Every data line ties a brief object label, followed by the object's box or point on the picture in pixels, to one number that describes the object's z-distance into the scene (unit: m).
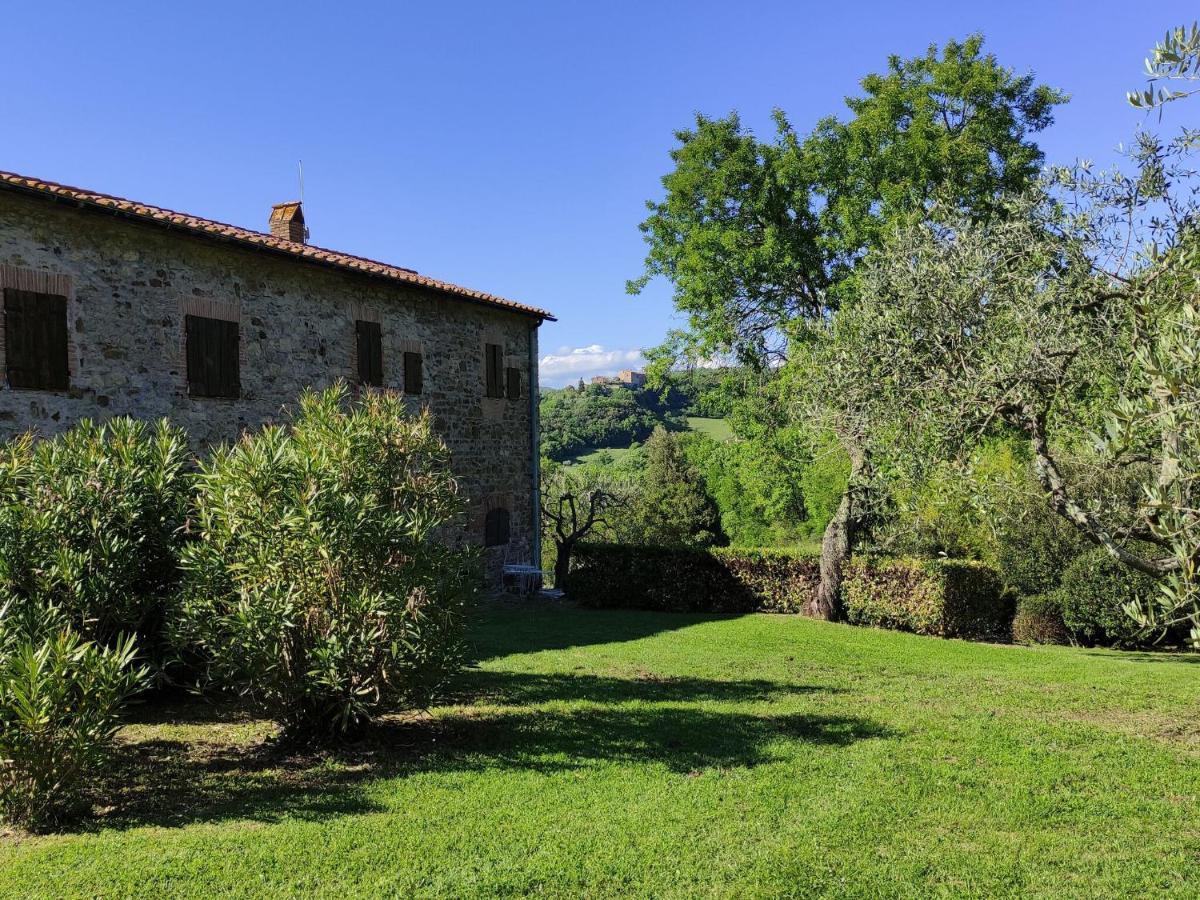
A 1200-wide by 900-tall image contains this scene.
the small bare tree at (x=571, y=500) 20.92
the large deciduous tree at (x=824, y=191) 16.38
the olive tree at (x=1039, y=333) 6.33
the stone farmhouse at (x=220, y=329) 10.37
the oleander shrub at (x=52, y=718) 4.76
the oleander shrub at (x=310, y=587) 6.11
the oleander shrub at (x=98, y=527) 6.23
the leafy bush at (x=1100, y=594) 14.37
